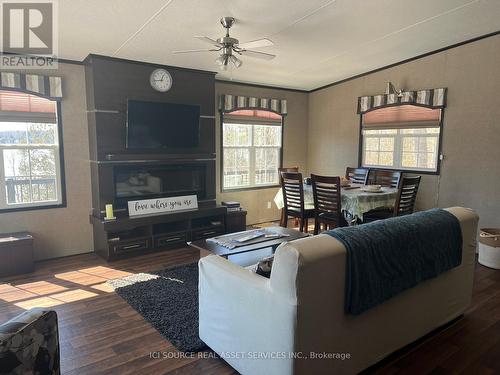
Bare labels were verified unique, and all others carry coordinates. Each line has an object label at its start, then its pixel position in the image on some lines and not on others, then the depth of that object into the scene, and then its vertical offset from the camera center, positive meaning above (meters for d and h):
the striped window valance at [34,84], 3.72 +0.74
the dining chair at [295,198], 4.60 -0.63
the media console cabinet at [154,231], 4.09 -1.05
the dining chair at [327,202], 4.13 -0.60
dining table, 4.05 -0.56
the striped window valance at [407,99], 4.65 +0.81
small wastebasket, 3.77 -1.05
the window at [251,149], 5.67 +0.05
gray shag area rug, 2.50 -1.33
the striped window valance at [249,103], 5.43 +0.82
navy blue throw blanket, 1.78 -0.58
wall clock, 4.42 +0.93
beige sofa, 1.63 -0.91
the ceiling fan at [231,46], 3.03 +0.97
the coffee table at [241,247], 2.90 -0.84
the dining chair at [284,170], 5.04 -0.30
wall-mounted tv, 4.25 +0.34
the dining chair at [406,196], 4.02 -0.51
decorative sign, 4.32 -0.72
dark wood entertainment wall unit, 4.08 -0.10
